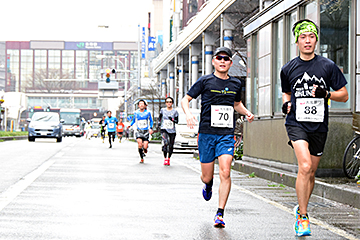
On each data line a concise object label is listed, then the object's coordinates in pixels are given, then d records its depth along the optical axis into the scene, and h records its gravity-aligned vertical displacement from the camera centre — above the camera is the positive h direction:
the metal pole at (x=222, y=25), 29.31 +4.84
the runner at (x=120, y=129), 41.38 -0.07
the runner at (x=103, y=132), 37.52 -0.25
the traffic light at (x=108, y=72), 51.25 +4.48
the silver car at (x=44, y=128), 37.03 -0.05
